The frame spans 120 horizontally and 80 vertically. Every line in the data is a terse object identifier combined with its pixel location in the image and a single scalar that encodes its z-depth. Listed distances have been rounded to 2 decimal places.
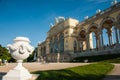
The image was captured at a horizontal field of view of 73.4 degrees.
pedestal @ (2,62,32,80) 3.66
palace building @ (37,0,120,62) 16.65
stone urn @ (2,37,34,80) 3.70
